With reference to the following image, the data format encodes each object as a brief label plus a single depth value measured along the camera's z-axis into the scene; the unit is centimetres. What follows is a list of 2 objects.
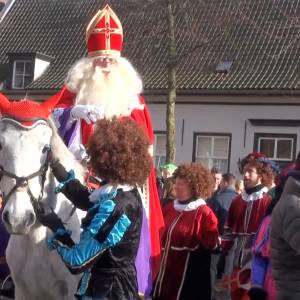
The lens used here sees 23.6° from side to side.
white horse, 434
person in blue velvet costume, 377
